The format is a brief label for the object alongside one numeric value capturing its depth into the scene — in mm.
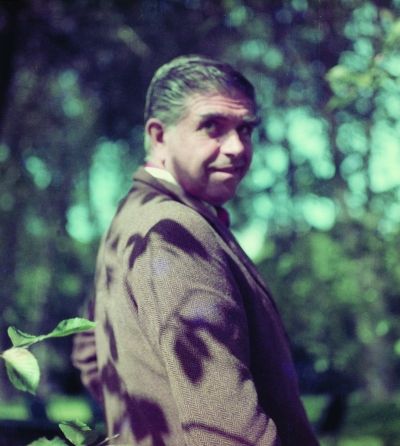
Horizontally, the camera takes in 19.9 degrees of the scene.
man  1330
